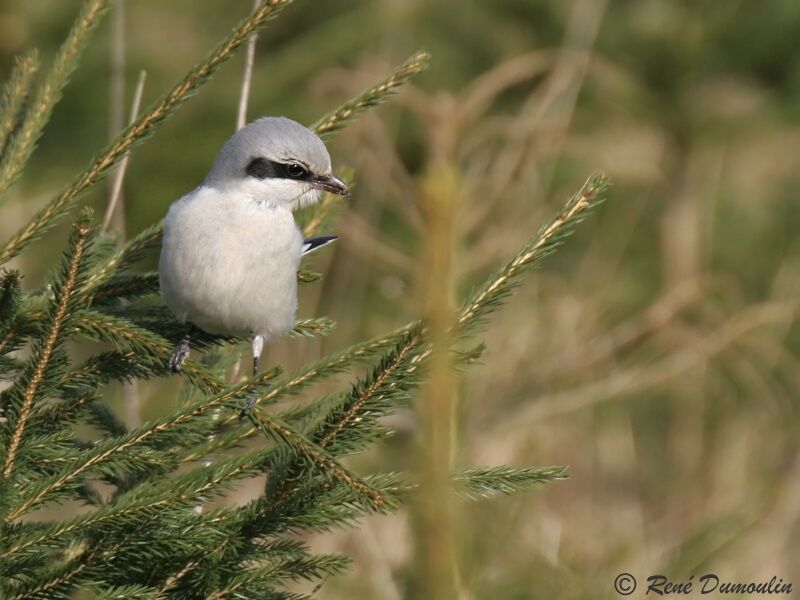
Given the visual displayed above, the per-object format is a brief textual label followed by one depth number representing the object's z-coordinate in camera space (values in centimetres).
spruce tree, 361
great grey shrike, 514
